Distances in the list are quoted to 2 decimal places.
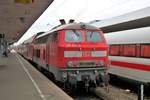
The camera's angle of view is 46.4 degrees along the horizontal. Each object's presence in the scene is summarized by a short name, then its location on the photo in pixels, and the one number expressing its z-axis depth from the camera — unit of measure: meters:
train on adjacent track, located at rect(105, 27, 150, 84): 6.51
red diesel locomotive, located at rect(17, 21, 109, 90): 6.44
